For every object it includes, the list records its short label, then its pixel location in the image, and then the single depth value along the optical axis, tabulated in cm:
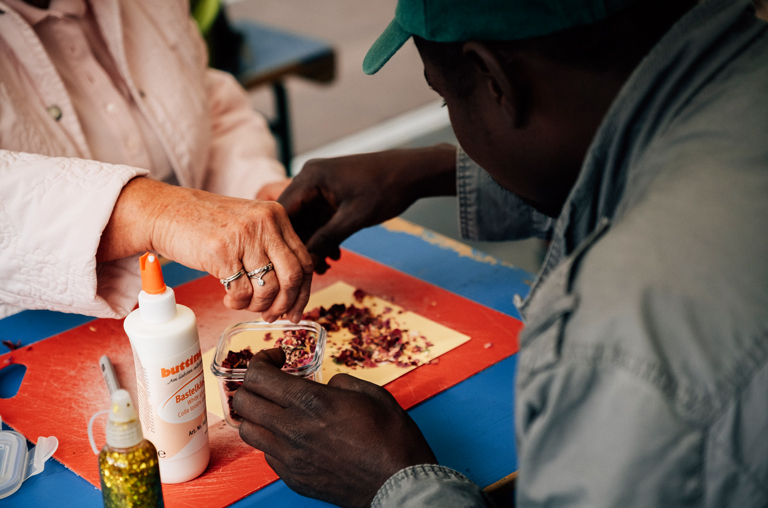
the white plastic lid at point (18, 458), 89
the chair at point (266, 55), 276
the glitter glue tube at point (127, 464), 68
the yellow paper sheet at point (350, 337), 111
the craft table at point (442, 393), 90
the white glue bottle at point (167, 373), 80
